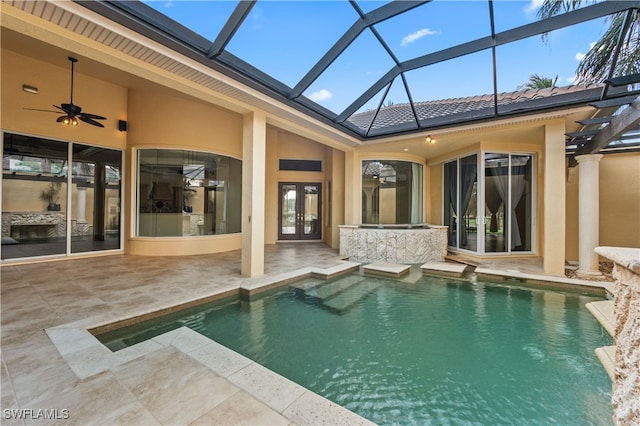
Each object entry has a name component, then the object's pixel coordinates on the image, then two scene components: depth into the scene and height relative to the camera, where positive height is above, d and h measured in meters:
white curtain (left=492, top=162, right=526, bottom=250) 6.94 +0.70
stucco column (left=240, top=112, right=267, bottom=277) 4.92 +0.39
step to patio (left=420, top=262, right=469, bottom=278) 5.64 -1.18
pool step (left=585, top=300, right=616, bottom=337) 1.94 -0.79
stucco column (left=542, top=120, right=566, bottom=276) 5.28 +0.40
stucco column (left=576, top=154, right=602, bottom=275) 5.52 +0.02
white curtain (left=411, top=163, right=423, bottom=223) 8.66 +0.75
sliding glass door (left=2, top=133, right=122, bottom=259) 5.56 +0.36
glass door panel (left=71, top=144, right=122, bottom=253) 6.41 +0.36
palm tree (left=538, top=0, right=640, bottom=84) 3.53 +2.54
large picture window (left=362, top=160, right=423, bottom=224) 8.34 +0.71
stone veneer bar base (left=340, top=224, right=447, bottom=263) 6.88 -0.77
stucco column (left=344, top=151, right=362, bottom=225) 8.12 +0.85
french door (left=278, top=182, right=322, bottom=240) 10.12 +0.14
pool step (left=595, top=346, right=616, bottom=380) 1.61 -0.90
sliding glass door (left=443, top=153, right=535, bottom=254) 6.91 +0.35
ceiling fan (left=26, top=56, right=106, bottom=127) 5.07 +1.96
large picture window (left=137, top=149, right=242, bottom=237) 7.01 +0.58
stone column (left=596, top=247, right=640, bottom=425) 1.10 -0.54
